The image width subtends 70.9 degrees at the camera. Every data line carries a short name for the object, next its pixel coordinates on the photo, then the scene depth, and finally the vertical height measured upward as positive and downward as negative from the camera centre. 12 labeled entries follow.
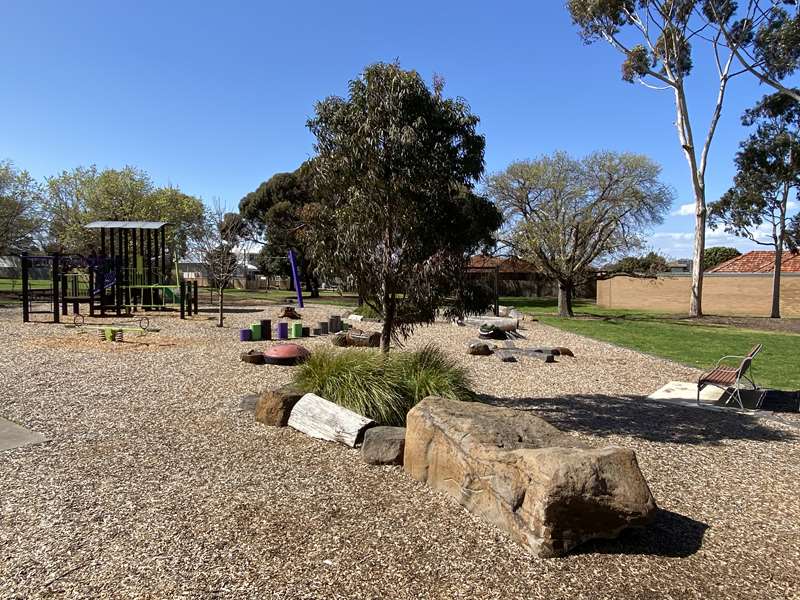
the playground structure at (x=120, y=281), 18.66 -0.22
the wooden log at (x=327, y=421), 5.38 -1.42
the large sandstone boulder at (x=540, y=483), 3.31 -1.27
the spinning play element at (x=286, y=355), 10.01 -1.39
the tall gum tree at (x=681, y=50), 25.34 +11.11
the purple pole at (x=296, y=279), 25.12 -0.07
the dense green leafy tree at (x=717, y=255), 55.91 +2.86
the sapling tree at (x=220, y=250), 18.50 +0.95
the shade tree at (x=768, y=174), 29.36 +5.96
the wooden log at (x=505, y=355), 11.84 -1.61
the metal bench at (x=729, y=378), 7.64 -1.36
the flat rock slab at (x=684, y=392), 8.55 -1.74
